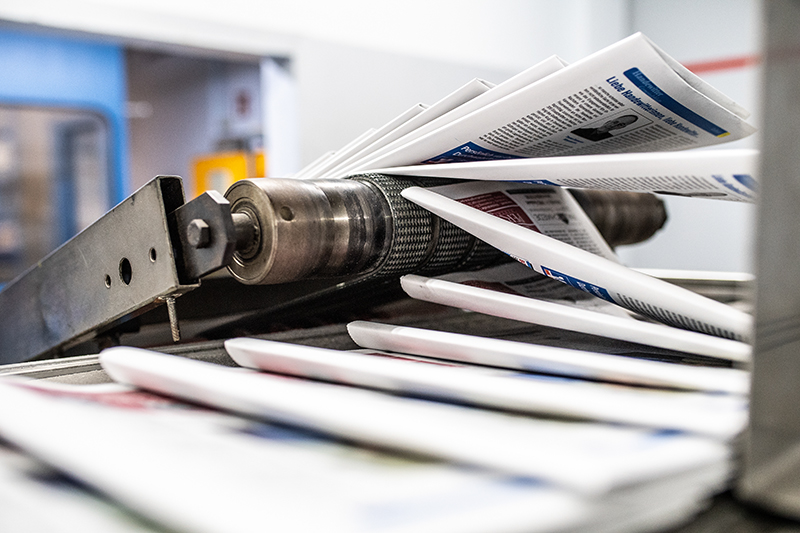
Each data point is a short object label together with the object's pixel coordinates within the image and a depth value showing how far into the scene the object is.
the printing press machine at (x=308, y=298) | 0.20
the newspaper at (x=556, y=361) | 0.27
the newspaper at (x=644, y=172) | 0.34
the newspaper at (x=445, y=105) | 0.46
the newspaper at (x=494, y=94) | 0.42
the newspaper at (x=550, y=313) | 0.33
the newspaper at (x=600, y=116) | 0.39
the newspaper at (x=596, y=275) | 0.36
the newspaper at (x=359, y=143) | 0.51
